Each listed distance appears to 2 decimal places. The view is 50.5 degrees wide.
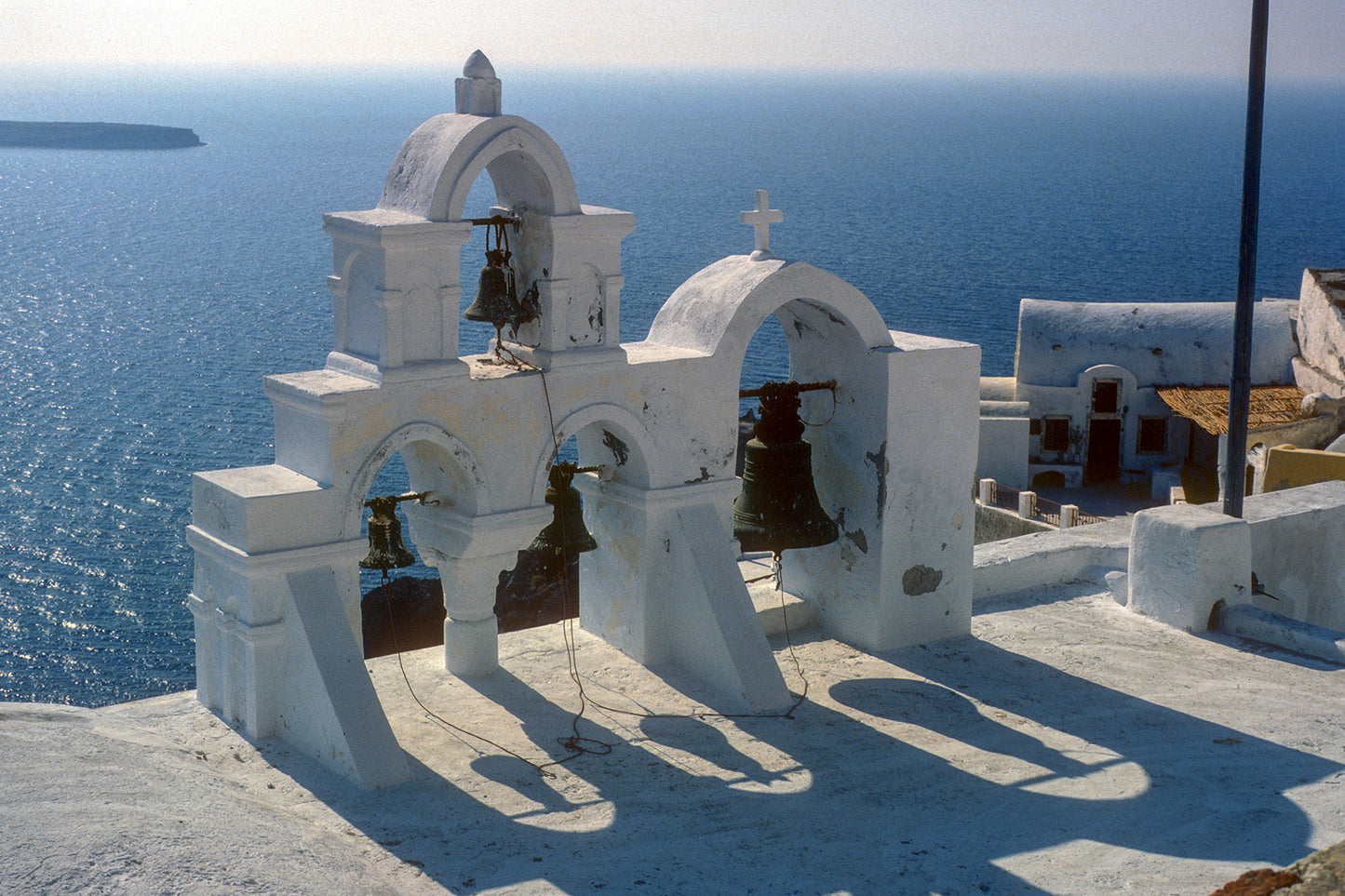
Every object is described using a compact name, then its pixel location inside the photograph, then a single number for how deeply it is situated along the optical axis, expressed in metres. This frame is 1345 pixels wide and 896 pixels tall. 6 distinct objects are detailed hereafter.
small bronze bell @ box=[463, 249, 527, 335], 10.57
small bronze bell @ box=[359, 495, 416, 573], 10.52
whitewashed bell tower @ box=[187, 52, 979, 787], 9.85
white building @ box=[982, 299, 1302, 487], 34.12
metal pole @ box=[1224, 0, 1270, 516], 12.31
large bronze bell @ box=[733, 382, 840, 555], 11.66
